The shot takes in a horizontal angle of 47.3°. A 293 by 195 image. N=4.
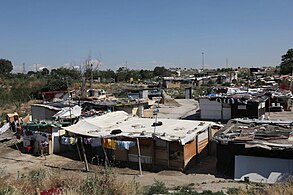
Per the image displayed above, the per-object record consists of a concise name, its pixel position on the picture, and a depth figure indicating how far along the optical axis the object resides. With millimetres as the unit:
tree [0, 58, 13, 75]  83781
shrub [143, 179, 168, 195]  9842
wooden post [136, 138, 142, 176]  14520
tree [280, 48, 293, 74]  78688
